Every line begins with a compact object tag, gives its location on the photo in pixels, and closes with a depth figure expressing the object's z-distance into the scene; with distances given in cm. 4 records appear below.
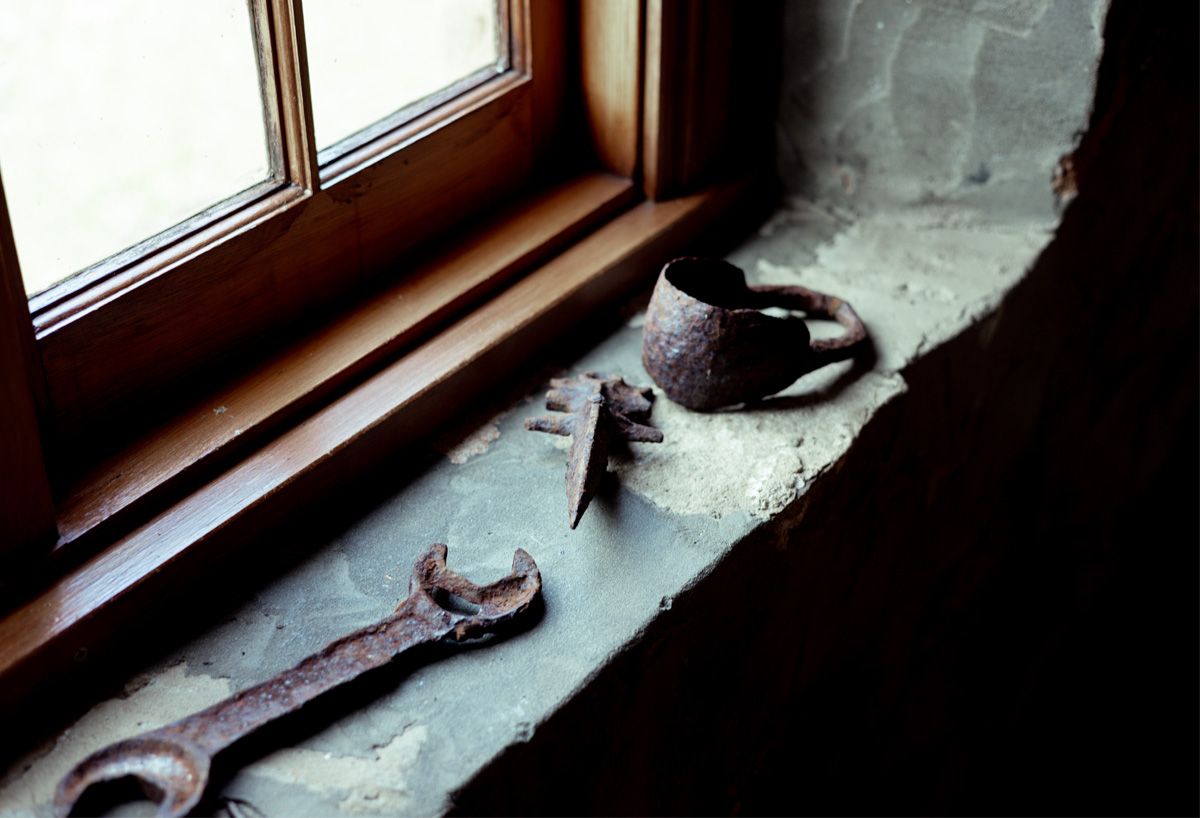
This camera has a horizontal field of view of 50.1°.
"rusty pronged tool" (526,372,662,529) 113
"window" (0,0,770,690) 103
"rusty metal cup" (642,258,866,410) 122
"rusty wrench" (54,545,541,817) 90
